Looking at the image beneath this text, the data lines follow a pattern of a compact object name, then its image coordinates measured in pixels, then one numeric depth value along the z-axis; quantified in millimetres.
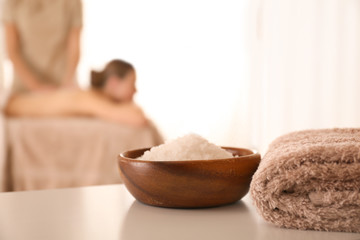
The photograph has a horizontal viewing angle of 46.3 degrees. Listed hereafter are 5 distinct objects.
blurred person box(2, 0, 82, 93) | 2248
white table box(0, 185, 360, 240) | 457
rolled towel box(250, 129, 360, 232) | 445
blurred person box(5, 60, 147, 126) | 2109
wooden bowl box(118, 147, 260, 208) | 518
